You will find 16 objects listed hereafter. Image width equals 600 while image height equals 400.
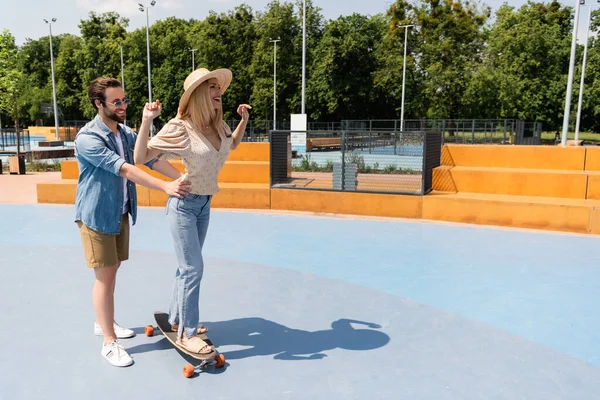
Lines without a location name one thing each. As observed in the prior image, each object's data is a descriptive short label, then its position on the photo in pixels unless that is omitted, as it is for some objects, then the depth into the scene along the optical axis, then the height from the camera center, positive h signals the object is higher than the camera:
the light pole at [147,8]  40.79 +9.51
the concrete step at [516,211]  7.84 -1.34
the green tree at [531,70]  45.16 +5.37
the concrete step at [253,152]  11.50 -0.61
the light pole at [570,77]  17.20 +1.77
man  3.17 -0.40
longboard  3.34 -1.53
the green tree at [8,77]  21.58 +1.93
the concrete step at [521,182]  8.54 -0.93
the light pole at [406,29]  38.84 +7.68
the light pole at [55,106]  40.74 +1.39
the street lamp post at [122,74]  51.61 +5.02
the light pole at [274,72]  44.44 +4.69
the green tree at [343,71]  46.56 +5.10
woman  3.20 -0.21
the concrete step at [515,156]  9.22 -0.53
